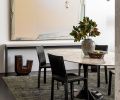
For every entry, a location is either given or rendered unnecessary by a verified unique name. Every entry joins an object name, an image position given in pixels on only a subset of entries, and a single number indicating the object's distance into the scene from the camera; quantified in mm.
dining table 3486
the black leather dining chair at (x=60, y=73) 3541
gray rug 4312
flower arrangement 4055
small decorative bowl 3843
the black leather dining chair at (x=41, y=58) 4707
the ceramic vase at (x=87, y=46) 4102
